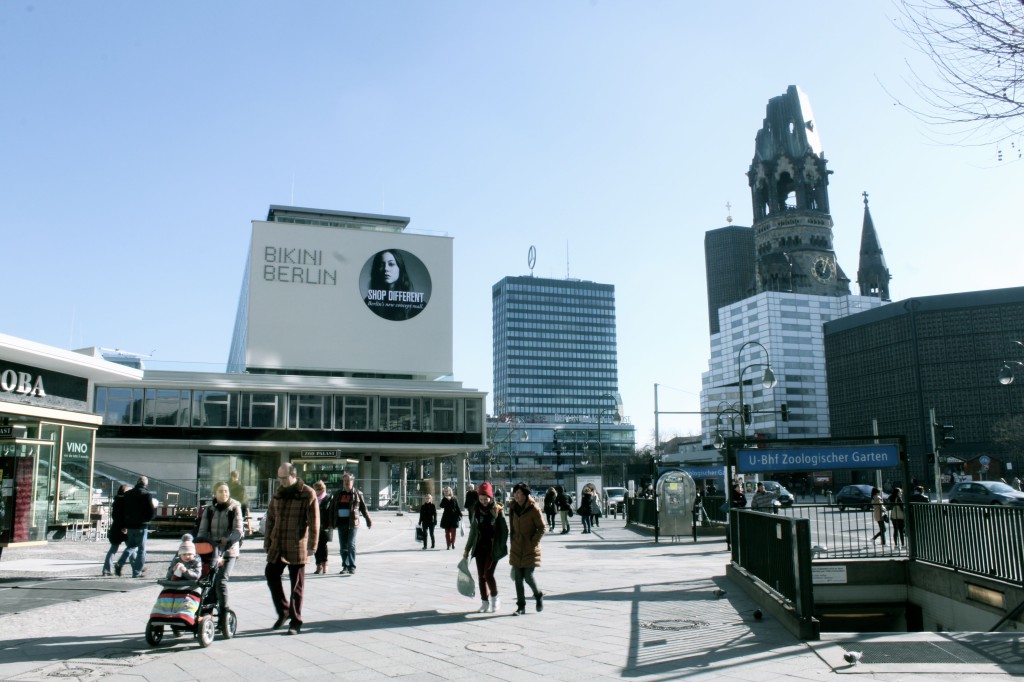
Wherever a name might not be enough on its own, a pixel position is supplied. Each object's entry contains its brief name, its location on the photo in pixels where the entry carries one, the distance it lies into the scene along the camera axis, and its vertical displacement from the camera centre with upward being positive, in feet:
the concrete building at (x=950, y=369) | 364.17 +37.65
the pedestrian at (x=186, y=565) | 28.32 -3.23
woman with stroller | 29.68 -2.31
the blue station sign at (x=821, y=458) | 44.57 -0.02
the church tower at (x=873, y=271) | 542.98 +114.80
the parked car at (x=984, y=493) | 115.65 -4.92
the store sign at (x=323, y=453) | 168.14 +2.02
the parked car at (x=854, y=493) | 135.95 -5.76
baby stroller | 27.84 -4.64
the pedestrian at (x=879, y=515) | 49.80 -3.80
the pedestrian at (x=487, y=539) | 36.65 -3.28
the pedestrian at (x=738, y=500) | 70.57 -3.30
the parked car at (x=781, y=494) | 132.95 -5.70
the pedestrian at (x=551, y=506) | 105.91 -5.40
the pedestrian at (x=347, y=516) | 53.21 -3.24
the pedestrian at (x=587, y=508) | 100.99 -5.39
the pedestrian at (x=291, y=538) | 31.09 -2.61
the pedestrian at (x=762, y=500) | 62.29 -2.99
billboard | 198.29 +37.17
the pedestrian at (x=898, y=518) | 51.02 -4.09
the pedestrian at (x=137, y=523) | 47.93 -3.10
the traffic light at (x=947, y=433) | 114.93 +3.14
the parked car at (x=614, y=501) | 152.75 -7.32
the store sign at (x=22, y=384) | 65.10 +6.32
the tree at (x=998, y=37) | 28.63 +13.65
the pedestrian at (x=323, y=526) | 53.01 -3.98
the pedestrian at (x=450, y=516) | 74.79 -4.57
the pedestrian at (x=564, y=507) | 102.94 -5.38
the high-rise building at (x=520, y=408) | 622.95 +38.70
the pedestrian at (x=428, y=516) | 75.31 -4.56
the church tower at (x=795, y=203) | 498.69 +145.64
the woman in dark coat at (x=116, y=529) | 48.06 -3.46
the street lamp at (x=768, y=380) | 114.52 +10.31
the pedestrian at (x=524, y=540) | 35.60 -3.21
